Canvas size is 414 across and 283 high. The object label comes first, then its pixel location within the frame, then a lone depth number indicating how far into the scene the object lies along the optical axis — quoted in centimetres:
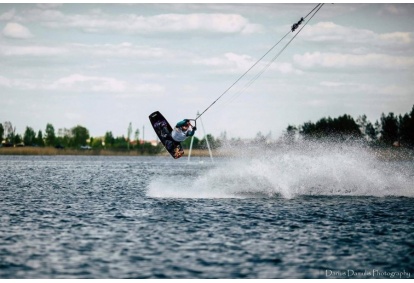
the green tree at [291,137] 16176
